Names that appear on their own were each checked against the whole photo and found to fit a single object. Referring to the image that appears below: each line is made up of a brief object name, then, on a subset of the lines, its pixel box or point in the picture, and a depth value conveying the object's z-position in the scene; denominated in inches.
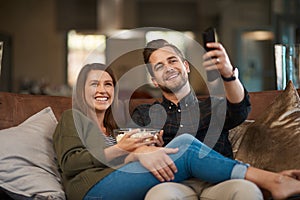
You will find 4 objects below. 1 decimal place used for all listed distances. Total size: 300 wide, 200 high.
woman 74.1
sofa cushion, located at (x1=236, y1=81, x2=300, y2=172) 85.1
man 86.0
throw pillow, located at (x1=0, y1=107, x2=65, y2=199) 81.7
